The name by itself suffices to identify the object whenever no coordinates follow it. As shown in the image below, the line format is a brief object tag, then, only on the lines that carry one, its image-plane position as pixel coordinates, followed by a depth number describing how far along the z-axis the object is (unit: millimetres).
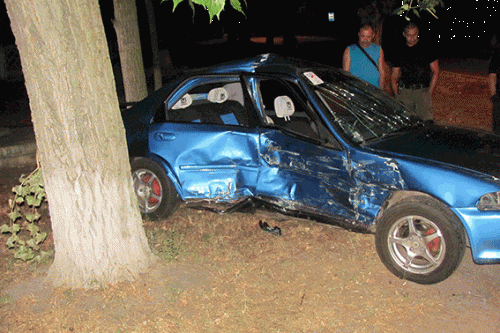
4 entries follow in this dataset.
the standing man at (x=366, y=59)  6844
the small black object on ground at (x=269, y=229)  5366
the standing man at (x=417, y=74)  6793
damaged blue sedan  4125
